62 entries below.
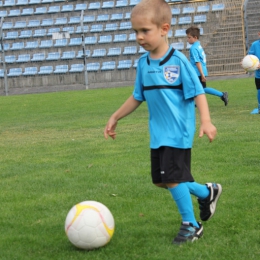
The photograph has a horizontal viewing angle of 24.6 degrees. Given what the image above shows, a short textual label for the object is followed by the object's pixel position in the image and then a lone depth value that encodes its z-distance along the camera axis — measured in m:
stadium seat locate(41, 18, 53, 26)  29.25
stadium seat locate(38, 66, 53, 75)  27.86
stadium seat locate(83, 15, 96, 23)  28.42
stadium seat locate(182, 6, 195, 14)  27.05
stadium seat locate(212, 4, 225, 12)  26.56
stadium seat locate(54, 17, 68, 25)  28.84
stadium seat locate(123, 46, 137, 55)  26.84
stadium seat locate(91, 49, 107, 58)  27.33
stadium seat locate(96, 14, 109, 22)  28.36
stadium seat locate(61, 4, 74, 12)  29.48
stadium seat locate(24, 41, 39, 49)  28.81
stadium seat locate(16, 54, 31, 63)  28.66
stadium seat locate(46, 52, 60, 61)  28.20
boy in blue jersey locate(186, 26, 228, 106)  12.98
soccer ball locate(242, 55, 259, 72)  12.19
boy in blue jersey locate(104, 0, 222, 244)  4.03
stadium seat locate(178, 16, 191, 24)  26.91
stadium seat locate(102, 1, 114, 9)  28.67
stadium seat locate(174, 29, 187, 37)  26.52
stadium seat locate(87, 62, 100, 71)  26.92
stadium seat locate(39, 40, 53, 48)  28.66
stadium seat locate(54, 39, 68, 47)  28.30
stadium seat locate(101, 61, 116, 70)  26.80
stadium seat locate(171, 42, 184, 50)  26.06
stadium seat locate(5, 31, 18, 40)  29.48
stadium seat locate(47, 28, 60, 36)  28.84
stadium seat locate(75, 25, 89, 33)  28.43
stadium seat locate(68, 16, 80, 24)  28.67
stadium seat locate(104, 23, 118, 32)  27.98
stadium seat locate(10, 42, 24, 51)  29.03
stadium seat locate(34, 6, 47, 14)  29.98
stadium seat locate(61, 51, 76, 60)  27.84
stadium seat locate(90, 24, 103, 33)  28.11
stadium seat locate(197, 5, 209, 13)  26.77
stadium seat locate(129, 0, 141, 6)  28.15
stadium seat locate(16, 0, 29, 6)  30.85
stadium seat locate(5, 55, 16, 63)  28.82
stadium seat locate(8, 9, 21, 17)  30.42
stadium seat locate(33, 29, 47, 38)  29.03
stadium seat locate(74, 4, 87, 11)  29.42
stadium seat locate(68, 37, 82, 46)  27.91
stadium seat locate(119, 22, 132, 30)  27.78
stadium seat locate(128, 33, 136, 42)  27.42
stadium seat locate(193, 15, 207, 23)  26.57
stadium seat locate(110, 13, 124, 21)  28.11
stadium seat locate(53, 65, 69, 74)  27.57
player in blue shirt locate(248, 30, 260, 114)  12.52
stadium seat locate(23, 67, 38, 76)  28.00
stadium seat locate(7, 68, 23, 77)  28.32
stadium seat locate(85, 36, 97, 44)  27.97
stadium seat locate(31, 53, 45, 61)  28.42
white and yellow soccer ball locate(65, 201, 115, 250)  4.07
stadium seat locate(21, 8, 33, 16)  30.28
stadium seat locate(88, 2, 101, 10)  28.91
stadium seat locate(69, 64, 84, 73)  27.19
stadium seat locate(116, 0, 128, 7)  28.45
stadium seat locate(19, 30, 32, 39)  29.30
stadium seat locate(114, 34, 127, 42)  27.53
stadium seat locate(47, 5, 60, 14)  29.70
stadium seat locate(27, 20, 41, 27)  29.56
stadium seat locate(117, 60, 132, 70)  26.48
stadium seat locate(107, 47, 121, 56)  27.13
